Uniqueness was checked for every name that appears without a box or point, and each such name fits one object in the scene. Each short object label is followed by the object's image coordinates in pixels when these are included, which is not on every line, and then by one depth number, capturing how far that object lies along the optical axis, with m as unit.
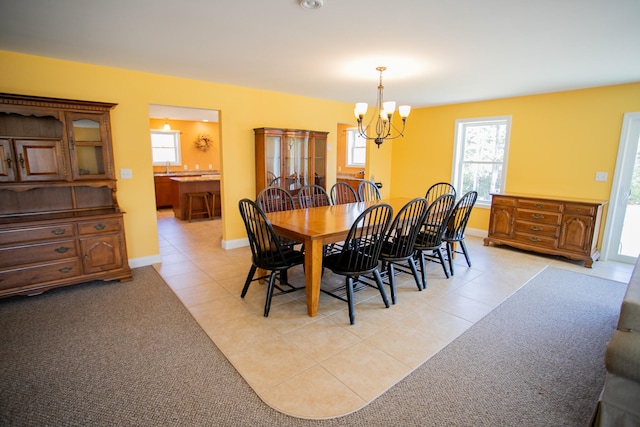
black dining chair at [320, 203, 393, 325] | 2.71
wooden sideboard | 4.18
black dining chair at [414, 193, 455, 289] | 3.51
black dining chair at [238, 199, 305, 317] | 2.71
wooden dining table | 2.64
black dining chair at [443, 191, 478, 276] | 3.83
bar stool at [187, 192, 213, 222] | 6.89
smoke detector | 2.07
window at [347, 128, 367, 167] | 8.33
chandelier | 3.50
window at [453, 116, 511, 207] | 5.41
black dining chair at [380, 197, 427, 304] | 3.08
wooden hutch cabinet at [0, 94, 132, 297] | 2.99
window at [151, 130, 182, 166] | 8.50
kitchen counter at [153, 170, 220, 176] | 8.43
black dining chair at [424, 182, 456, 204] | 5.56
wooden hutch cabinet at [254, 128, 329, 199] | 4.84
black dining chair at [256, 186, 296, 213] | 3.87
